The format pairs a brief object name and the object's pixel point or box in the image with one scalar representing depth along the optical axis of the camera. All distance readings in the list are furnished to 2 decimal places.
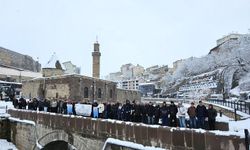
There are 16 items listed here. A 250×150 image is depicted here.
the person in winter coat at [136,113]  7.33
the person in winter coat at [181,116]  6.52
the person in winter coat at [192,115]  6.24
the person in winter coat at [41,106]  11.28
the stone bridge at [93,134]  4.37
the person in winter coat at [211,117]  5.95
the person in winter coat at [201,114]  6.04
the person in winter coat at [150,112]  7.09
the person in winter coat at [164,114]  6.51
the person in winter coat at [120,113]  7.87
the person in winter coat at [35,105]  11.67
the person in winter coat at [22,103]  12.60
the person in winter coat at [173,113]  6.47
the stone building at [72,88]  21.12
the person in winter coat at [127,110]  7.57
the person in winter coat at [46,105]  11.11
